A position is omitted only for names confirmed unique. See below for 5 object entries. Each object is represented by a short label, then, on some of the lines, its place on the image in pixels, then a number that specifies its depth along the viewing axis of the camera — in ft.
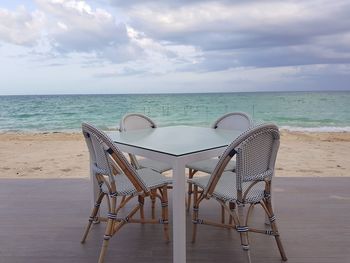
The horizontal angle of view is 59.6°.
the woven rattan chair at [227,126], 7.98
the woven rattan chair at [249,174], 5.29
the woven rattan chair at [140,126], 8.21
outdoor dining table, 5.36
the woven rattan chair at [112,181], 5.65
